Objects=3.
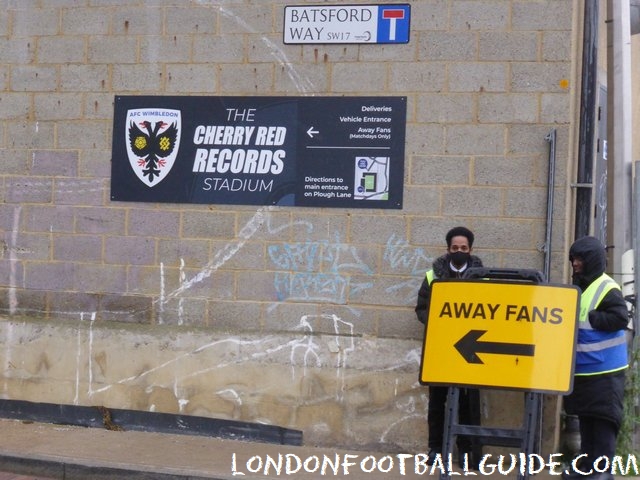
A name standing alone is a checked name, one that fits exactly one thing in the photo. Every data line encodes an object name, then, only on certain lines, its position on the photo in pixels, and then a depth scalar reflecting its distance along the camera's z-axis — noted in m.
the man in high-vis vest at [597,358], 6.62
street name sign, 8.04
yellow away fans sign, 6.21
